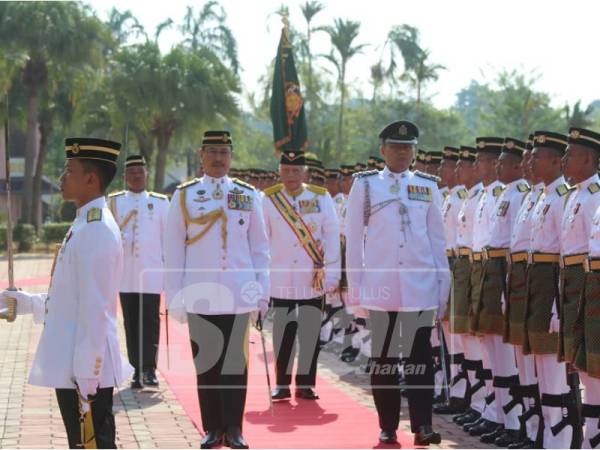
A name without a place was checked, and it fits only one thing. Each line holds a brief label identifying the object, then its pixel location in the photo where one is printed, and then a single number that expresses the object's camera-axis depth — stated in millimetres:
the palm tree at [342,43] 48469
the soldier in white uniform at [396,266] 8148
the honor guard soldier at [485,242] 8828
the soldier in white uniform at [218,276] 7934
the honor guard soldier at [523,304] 8031
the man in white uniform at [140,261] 11141
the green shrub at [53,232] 38094
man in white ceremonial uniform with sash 10547
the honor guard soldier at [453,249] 9852
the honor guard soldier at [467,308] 9359
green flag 22891
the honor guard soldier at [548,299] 7645
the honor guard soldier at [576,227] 7059
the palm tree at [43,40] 37969
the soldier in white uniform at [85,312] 5441
